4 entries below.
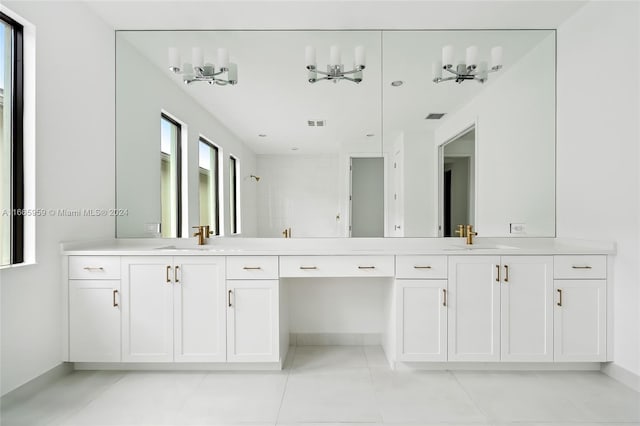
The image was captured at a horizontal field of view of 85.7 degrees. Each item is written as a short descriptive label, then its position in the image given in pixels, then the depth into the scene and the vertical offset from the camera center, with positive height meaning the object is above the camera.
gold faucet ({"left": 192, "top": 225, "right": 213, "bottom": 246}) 2.76 -0.19
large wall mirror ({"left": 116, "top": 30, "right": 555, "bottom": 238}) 2.71 +0.65
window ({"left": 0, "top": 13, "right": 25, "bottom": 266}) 1.95 +0.38
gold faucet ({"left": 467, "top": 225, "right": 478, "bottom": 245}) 2.70 -0.19
